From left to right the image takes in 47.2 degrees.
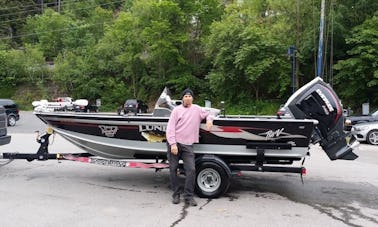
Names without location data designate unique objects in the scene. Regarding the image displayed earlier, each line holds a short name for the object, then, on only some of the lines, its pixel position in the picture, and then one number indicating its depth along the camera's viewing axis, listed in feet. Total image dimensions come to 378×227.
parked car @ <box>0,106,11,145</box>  29.91
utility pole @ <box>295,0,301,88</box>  109.60
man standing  22.11
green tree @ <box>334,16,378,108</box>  92.22
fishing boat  22.93
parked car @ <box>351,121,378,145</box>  50.39
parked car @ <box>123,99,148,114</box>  118.74
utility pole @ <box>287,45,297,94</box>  92.57
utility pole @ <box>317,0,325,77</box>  88.22
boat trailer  23.03
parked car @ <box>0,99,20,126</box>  78.23
